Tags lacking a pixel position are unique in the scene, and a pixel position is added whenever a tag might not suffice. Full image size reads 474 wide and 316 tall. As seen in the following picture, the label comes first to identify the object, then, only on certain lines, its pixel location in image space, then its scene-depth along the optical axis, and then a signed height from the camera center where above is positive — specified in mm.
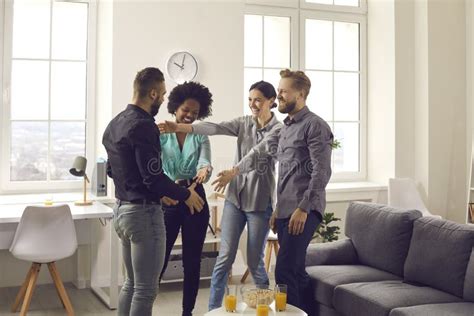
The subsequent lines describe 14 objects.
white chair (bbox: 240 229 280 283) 5035 -724
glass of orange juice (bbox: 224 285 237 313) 2756 -620
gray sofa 3092 -588
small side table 2736 -669
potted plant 5265 -565
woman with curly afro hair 3365 -51
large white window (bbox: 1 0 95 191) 4965 +599
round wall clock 5016 +814
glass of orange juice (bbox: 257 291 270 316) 2644 -622
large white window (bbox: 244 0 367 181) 5816 +1095
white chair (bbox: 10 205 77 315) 3850 -473
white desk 4020 -490
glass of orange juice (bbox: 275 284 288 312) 2756 -604
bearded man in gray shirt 3172 -53
